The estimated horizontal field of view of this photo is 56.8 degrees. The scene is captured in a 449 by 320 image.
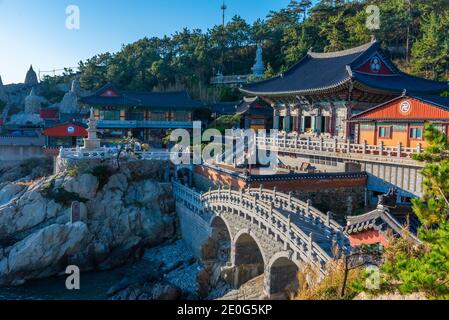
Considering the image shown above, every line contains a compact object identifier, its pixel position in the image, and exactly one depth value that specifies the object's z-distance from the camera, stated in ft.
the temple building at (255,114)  146.20
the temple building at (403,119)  73.10
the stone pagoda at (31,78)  268.82
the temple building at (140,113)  167.02
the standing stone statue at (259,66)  222.28
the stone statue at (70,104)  219.82
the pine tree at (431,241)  27.53
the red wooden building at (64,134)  142.93
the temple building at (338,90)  97.86
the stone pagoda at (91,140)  114.21
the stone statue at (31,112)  214.69
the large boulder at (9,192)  109.19
